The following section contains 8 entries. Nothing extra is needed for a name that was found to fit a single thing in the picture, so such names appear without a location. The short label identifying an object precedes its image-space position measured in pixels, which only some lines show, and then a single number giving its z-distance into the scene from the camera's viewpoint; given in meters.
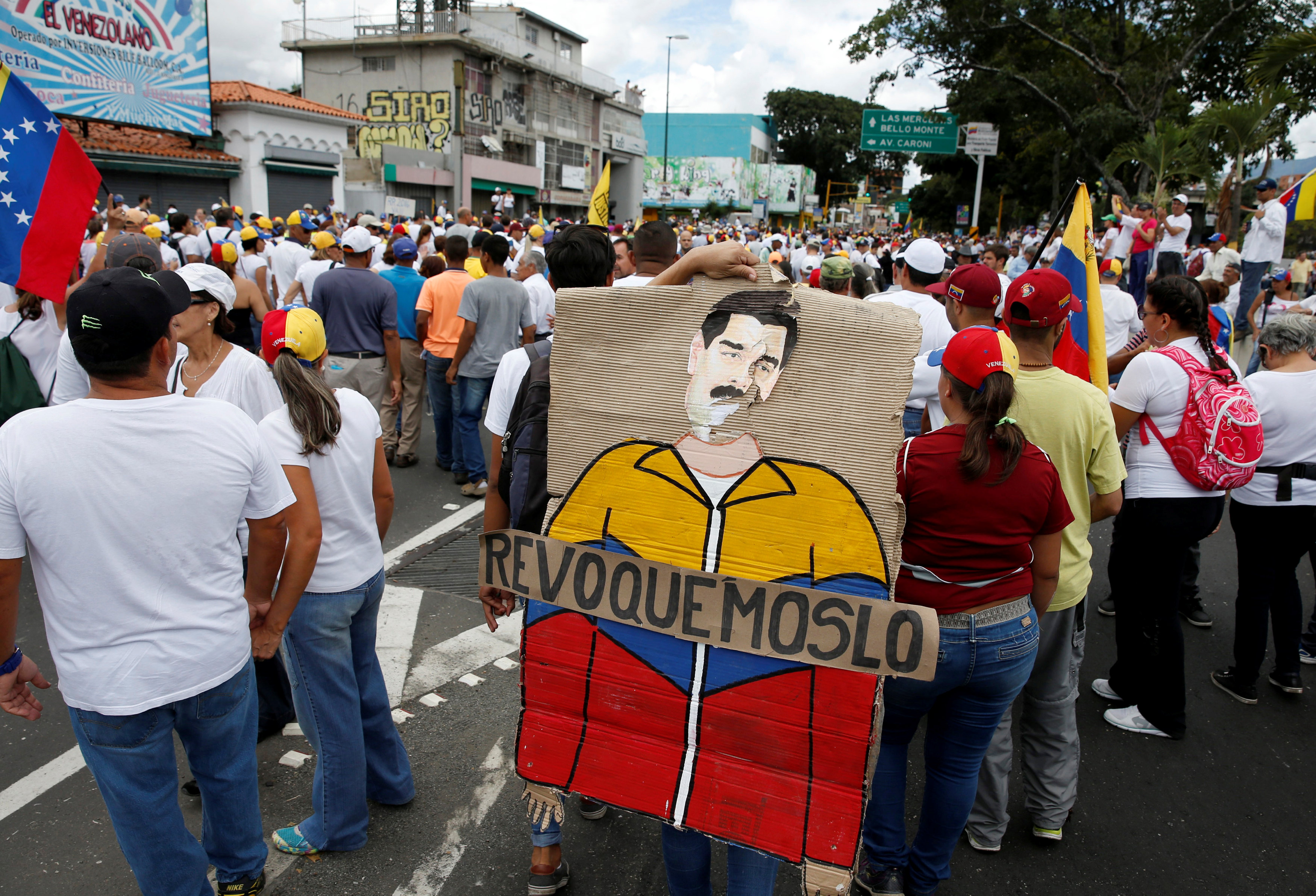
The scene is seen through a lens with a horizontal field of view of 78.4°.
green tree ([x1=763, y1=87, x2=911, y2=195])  84.94
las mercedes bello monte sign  27.81
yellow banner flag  7.93
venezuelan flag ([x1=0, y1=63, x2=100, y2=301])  3.41
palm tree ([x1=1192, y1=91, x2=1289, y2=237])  14.53
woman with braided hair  3.43
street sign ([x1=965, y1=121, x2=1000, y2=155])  21.61
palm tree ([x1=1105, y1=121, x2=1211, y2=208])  16.94
